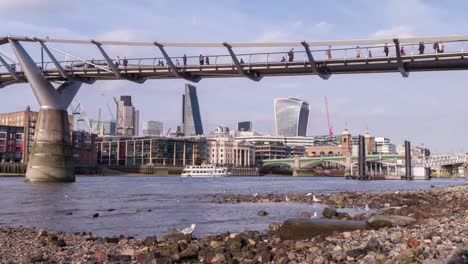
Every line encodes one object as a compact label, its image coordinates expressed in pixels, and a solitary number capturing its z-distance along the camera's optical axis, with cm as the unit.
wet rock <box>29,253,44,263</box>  1355
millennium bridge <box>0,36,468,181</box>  4922
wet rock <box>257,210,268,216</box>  2823
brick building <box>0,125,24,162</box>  16362
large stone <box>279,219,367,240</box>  1596
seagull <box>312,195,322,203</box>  3890
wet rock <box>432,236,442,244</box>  1200
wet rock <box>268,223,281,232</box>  1930
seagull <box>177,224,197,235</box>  1831
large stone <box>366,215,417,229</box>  1669
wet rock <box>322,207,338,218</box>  2320
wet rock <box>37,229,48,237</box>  1851
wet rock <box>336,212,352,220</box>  2245
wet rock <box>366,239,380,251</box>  1218
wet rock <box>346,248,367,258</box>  1170
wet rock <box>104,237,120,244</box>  1726
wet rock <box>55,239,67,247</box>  1624
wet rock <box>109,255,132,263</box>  1370
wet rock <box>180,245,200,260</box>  1346
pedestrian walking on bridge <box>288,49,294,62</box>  5545
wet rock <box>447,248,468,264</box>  966
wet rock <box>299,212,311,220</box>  2452
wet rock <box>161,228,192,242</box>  1709
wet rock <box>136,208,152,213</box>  3144
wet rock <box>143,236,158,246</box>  1627
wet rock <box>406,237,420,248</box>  1188
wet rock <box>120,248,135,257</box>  1450
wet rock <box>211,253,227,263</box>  1283
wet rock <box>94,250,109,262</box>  1377
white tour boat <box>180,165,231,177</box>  16352
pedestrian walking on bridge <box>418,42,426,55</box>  4703
